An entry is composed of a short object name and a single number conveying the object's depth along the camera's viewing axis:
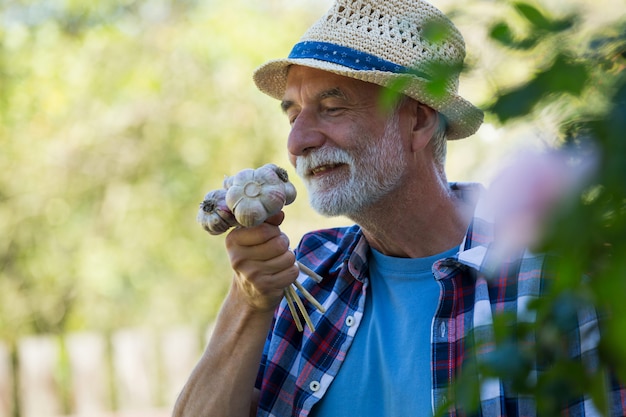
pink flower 0.97
